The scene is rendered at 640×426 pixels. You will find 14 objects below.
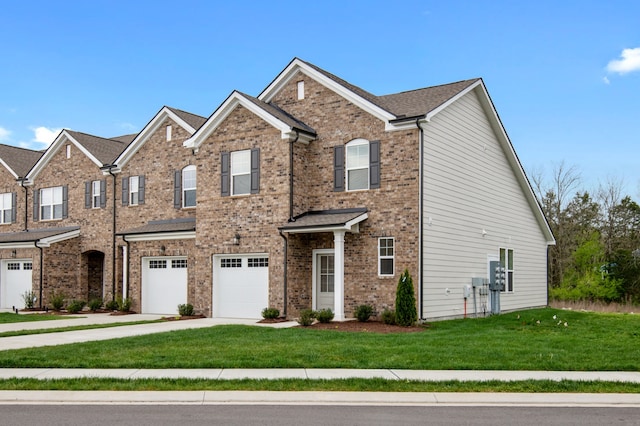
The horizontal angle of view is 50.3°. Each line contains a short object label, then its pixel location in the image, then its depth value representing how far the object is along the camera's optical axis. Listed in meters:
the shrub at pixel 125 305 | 27.30
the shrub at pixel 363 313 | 20.73
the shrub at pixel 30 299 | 29.85
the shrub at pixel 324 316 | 20.59
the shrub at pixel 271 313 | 21.91
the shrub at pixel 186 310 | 24.48
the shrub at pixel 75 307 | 27.89
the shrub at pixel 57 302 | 28.81
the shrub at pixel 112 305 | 28.15
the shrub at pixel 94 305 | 28.52
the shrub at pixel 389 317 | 20.06
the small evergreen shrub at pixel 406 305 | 19.66
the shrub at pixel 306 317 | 20.09
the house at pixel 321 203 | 21.36
